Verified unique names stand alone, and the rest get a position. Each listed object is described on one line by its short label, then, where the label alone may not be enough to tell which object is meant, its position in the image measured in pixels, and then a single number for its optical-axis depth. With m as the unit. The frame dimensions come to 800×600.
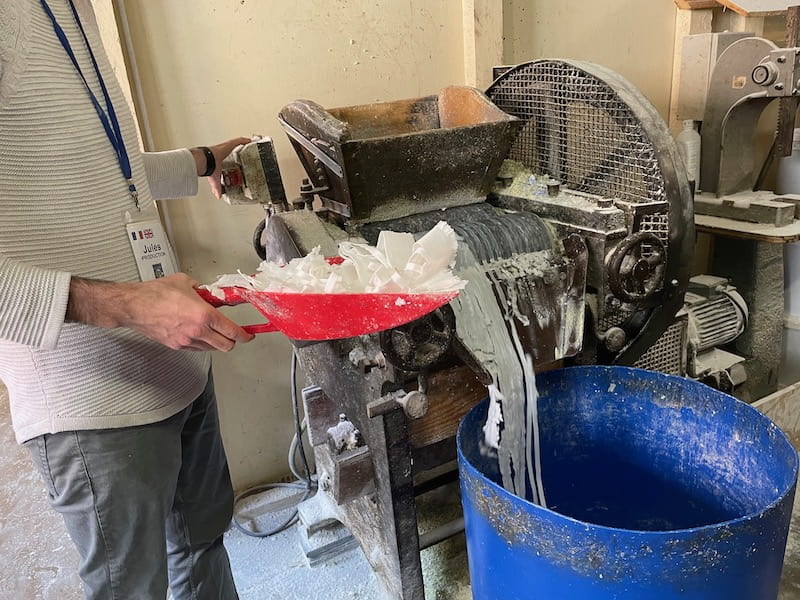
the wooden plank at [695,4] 2.33
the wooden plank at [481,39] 1.89
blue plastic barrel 0.78
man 0.89
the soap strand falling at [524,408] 1.17
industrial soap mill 1.20
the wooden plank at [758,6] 2.03
